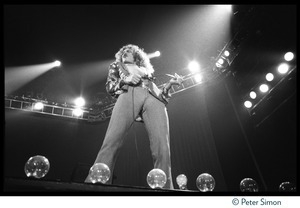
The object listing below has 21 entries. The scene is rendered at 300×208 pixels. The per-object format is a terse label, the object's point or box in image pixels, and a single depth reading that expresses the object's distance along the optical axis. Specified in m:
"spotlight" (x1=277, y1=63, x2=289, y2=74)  4.87
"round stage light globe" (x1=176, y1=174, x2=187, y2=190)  3.23
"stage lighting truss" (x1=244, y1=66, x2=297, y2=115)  4.96
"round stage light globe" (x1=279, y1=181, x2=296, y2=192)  2.61
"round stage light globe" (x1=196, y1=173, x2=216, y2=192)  2.61
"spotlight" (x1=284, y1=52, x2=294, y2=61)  4.82
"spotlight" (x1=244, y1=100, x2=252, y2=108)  5.65
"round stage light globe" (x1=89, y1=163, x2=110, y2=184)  2.26
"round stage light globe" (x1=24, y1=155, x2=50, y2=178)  2.24
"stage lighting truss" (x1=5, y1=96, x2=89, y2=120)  6.62
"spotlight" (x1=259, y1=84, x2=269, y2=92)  5.29
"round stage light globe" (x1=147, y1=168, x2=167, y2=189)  2.33
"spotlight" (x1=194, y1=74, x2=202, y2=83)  6.34
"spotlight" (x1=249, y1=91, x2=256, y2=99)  5.56
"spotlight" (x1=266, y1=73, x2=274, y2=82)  5.16
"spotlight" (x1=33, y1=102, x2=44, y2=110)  6.71
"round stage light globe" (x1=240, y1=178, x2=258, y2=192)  2.58
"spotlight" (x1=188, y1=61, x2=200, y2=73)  6.23
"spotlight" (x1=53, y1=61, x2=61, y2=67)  6.65
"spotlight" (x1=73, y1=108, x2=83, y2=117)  7.01
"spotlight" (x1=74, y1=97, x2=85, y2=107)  7.04
